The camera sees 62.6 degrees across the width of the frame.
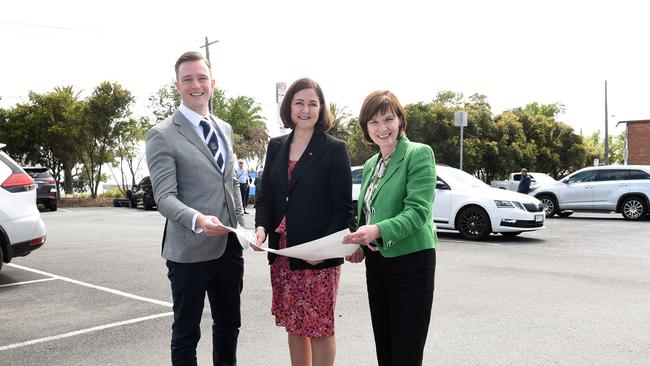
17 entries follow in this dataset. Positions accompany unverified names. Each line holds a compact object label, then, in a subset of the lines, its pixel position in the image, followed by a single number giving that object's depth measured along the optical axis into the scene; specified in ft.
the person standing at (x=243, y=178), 60.13
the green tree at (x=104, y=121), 89.61
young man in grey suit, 9.09
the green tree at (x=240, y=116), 159.53
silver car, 52.24
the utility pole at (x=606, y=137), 119.94
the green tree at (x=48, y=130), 98.98
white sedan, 35.73
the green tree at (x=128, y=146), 92.25
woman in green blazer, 8.36
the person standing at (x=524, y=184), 62.95
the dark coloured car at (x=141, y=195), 71.61
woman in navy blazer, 9.31
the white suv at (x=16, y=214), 21.69
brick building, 133.59
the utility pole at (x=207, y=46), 88.26
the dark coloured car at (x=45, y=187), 70.38
